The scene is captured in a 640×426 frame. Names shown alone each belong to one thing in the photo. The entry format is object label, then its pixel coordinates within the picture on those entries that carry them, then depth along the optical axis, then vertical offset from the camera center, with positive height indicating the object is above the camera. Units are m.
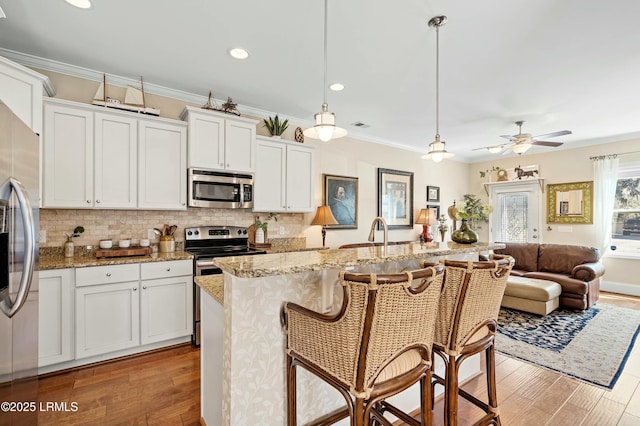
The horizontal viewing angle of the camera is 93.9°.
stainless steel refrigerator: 1.18 -0.22
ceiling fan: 4.05 +0.99
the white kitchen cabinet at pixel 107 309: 2.50 -0.84
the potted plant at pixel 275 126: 3.95 +1.16
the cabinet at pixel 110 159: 2.62 +0.51
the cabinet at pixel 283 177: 3.77 +0.47
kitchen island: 1.36 -0.58
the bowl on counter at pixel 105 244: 2.90 -0.31
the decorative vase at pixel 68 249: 2.79 -0.34
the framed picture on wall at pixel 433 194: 6.34 +0.43
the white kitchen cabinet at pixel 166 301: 2.76 -0.85
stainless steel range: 3.00 -0.41
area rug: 2.65 -1.36
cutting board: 2.75 -0.37
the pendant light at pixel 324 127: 1.94 +0.56
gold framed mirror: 5.49 +0.22
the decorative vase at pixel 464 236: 2.40 -0.18
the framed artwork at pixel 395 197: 5.44 +0.30
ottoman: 3.91 -1.10
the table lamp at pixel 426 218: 5.77 -0.09
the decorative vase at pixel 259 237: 3.88 -0.31
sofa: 4.18 -0.85
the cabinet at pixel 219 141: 3.22 +0.82
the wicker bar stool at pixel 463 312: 1.52 -0.52
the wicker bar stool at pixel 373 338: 1.10 -0.51
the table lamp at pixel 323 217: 4.18 -0.06
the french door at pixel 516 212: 6.16 +0.04
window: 5.07 +0.04
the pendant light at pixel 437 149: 2.50 +0.56
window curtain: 5.21 +0.30
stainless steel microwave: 3.26 +0.27
